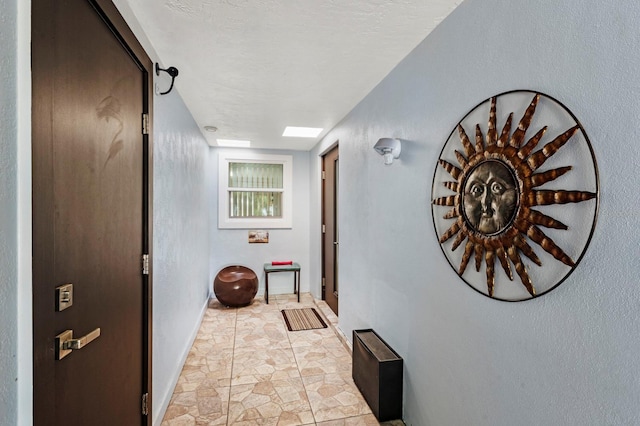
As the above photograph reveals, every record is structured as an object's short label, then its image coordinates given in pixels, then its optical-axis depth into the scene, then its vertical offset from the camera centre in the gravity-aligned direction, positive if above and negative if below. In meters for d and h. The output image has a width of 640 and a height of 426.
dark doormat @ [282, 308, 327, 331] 3.79 -1.38
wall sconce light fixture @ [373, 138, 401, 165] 2.07 +0.40
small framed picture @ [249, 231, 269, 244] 5.11 -0.46
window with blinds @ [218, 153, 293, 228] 5.02 +0.28
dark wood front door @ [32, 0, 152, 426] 0.97 -0.02
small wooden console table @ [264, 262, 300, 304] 4.69 -0.92
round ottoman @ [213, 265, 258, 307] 4.32 -1.08
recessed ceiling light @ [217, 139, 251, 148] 4.58 +0.96
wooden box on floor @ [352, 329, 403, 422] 2.07 -1.13
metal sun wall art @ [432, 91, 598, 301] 1.02 +0.06
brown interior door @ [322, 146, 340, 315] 4.07 -0.24
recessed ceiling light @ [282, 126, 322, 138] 3.89 +0.98
